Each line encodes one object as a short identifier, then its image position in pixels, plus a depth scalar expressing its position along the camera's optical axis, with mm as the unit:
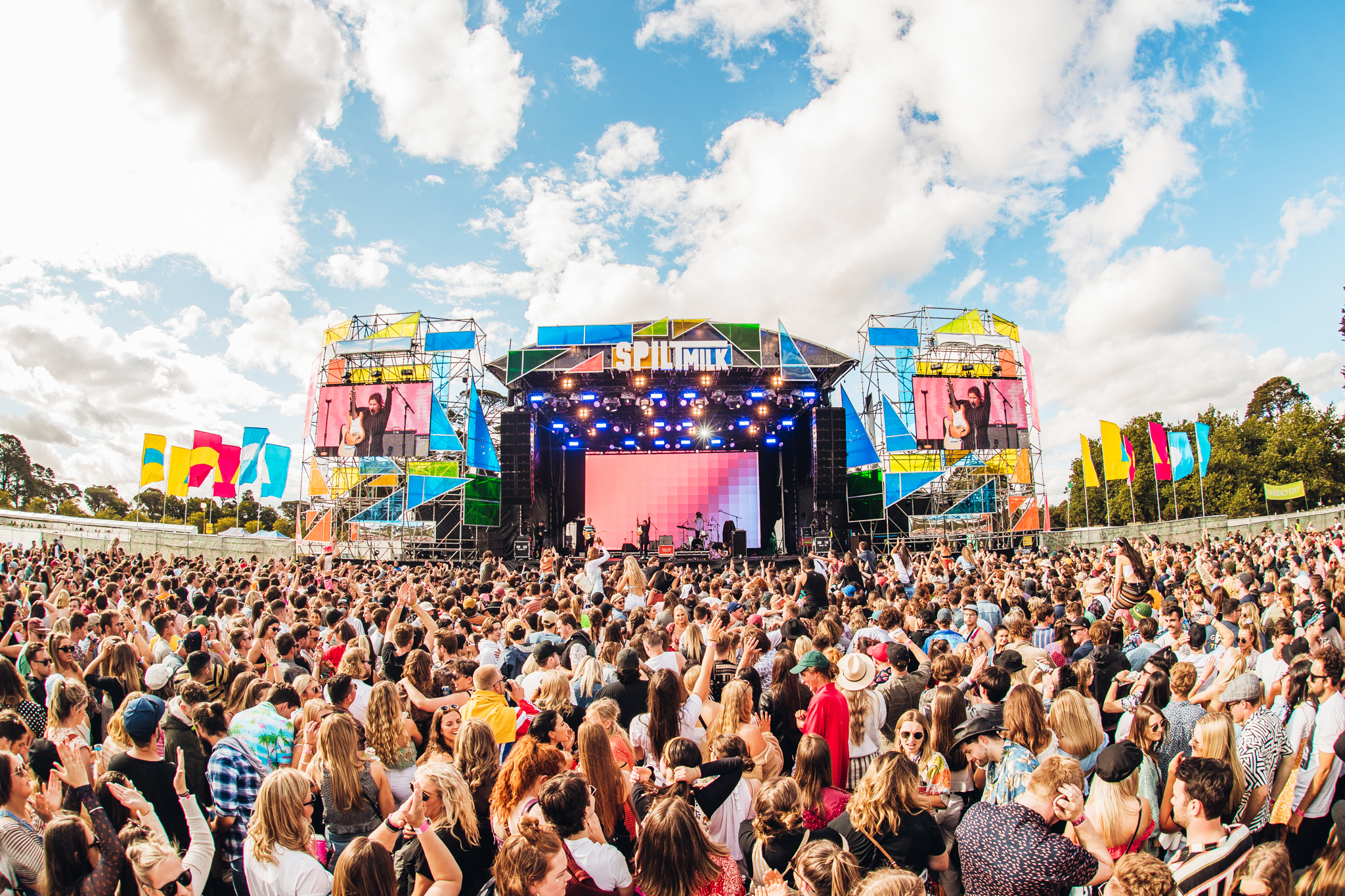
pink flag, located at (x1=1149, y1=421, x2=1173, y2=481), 24625
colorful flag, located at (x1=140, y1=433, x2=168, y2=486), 25078
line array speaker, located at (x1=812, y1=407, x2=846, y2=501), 22875
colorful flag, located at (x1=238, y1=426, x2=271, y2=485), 25000
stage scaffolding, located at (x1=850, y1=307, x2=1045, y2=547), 24578
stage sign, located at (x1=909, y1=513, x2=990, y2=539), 24859
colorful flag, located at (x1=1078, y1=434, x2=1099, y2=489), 25422
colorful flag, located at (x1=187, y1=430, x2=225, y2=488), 25000
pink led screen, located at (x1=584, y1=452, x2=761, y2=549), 26703
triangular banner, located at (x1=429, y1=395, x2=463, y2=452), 21891
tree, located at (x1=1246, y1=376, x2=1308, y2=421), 56062
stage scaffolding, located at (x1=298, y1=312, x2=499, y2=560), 22562
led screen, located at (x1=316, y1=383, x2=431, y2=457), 21906
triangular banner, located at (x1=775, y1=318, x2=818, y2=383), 20500
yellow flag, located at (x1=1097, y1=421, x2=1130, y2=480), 23188
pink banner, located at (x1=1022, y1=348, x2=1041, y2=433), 24797
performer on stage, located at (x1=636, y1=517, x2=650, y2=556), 24109
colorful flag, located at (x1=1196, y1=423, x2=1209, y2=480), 25859
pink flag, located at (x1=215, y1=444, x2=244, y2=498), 24641
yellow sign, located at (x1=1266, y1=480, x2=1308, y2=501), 26281
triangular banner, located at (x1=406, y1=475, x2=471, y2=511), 21750
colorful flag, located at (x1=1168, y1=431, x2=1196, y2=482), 25344
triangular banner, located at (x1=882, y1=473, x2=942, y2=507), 24125
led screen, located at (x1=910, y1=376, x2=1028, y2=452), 23734
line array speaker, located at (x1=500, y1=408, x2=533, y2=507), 21906
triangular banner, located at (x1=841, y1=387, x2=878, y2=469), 23625
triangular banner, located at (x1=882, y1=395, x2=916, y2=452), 23875
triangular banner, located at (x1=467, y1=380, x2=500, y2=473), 22312
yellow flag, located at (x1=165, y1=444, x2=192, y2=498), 24266
